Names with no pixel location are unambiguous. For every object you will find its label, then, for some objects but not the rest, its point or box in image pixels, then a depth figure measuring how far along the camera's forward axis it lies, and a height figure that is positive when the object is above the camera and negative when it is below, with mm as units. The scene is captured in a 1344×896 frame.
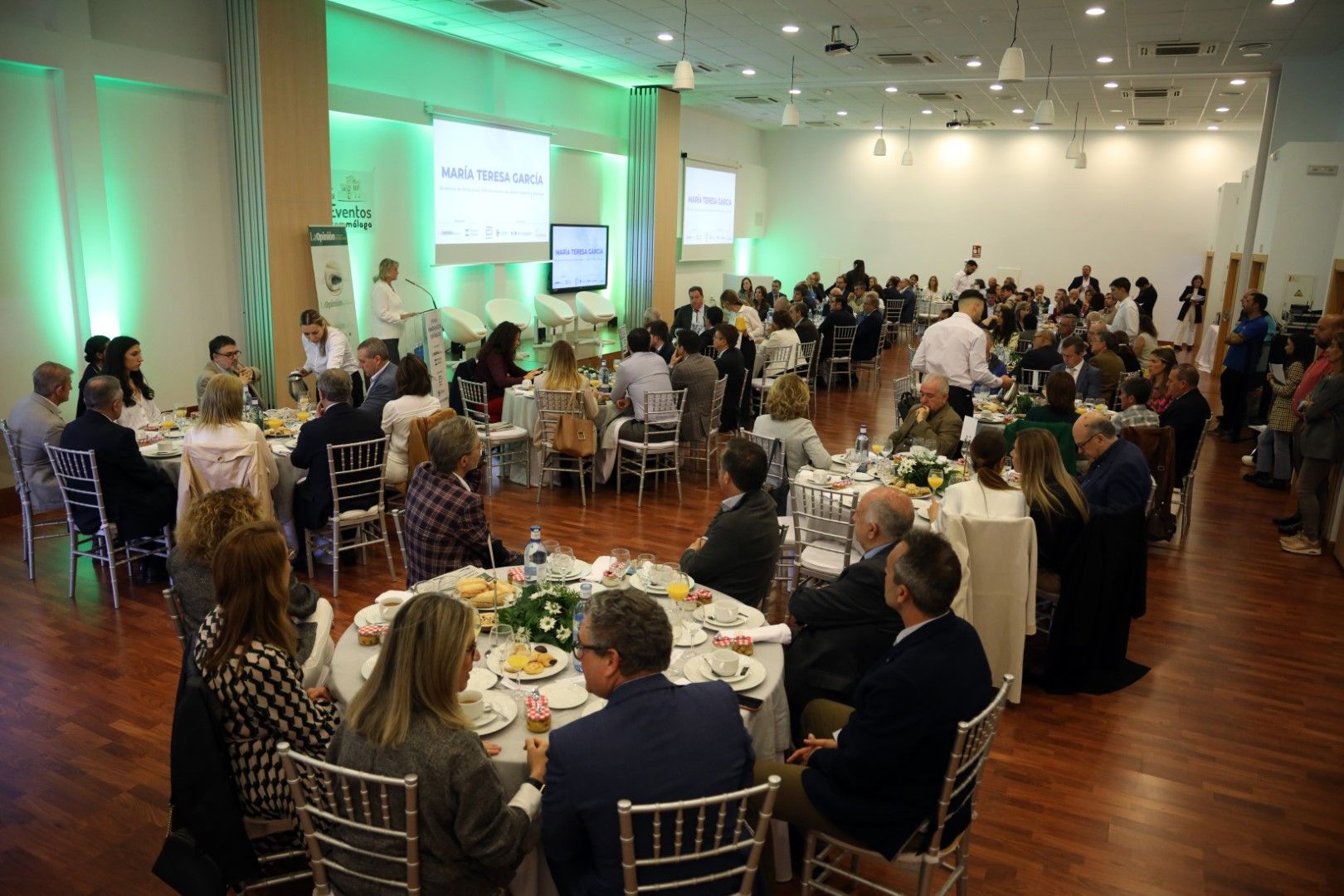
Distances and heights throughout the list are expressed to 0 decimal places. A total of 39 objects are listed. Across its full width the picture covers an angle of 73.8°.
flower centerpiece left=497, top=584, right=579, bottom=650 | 3055 -1198
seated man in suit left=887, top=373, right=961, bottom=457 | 5840 -935
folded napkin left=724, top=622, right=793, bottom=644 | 3119 -1251
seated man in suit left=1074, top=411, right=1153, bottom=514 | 4496 -935
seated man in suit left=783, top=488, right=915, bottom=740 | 3250 -1268
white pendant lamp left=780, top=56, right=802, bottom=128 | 10180 +1744
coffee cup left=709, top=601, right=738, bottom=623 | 3242 -1227
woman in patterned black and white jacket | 2449 -1135
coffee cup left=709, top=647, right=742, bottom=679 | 2848 -1239
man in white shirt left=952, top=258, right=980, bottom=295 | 17312 -26
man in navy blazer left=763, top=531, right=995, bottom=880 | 2357 -1156
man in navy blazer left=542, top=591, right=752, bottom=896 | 2014 -1085
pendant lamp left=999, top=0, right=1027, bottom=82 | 7234 +1706
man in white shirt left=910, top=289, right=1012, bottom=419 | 7387 -633
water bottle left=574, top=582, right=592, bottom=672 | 3088 -1177
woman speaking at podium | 9891 -567
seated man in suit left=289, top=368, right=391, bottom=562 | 5316 -1070
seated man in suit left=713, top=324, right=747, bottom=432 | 8500 -823
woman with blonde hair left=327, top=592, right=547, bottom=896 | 2061 -1105
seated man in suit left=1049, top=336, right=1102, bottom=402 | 7863 -770
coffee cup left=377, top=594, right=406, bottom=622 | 3170 -1233
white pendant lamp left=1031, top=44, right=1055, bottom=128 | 9414 +1749
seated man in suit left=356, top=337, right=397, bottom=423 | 6324 -811
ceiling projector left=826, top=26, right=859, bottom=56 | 9211 +2471
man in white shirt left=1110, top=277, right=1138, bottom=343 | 11703 -428
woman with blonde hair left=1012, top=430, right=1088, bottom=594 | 4316 -1005
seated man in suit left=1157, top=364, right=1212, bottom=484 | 6504 -917
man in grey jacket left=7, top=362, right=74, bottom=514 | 5277 -1057
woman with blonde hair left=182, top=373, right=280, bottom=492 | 4938 -923
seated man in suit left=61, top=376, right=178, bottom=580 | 5020 -1275
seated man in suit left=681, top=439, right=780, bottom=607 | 3674 -1093
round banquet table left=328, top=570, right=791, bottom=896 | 2480 -1331
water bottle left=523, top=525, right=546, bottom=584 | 3498 -1146
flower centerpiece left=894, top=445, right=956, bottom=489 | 5109 -1084
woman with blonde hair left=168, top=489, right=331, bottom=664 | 3012 -1071
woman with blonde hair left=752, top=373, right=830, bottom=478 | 5648 -962
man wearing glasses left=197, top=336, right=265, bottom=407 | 6422 -748
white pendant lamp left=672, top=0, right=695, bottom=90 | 7934 +1680
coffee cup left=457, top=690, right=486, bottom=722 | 2566 -1265
